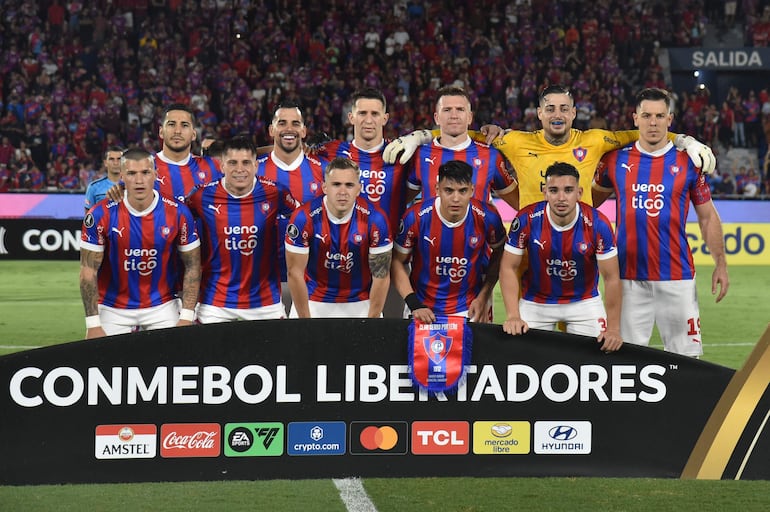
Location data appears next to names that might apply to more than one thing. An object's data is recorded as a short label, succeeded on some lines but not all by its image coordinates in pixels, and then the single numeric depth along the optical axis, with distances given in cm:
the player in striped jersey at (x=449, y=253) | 1161
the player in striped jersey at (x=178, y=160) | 1299
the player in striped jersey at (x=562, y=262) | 1106
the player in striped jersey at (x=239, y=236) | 1194
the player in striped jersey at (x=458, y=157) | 1262
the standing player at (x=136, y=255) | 1155
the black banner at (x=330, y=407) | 951
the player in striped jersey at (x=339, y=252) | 1137
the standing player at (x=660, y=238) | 1253
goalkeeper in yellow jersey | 1241
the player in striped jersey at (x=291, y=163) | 1299
